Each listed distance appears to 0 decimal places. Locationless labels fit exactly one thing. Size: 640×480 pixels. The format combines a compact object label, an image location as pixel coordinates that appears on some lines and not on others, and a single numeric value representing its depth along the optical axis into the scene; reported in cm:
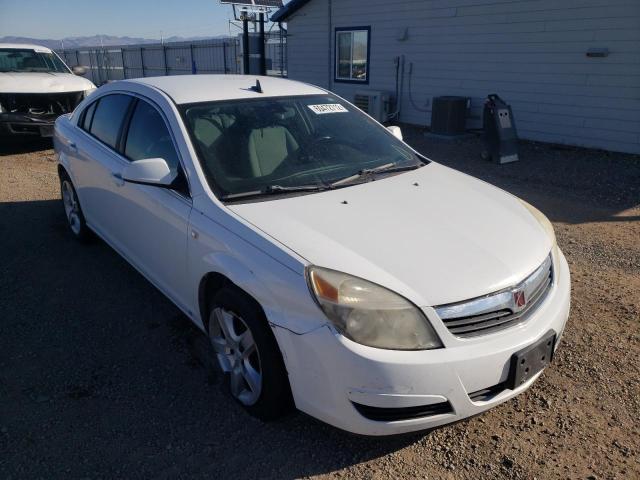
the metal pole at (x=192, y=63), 2050
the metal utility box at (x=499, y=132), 856
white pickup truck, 946
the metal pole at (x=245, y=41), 1508
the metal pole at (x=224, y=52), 1909
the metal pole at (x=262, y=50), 1523
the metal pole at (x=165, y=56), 2233
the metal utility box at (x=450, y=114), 1088
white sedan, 214
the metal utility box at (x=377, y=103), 1276
